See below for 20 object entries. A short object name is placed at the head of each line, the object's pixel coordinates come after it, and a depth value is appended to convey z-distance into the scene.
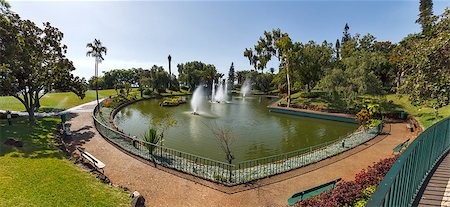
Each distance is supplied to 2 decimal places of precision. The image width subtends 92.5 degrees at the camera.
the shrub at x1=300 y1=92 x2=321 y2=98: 42.62
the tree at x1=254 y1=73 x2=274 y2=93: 75.62
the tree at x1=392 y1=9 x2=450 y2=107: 6.75
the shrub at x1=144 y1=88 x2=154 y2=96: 57.47
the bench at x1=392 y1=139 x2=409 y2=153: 13.88
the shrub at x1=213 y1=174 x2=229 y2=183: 11.03
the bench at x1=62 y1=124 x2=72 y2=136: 17.33
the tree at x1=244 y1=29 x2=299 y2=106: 37.75
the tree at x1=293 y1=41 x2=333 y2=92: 40.50
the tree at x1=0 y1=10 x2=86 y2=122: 16.75
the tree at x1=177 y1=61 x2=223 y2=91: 74.00
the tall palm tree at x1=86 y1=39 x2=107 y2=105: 36.53
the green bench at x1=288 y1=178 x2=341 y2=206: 8.21
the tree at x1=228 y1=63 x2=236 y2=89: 109.65
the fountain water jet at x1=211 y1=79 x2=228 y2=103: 49.33
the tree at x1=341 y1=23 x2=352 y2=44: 94.82
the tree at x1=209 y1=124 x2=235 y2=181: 17.83
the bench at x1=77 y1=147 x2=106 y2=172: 10.90
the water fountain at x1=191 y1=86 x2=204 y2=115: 33.34
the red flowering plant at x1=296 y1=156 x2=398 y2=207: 6.84
